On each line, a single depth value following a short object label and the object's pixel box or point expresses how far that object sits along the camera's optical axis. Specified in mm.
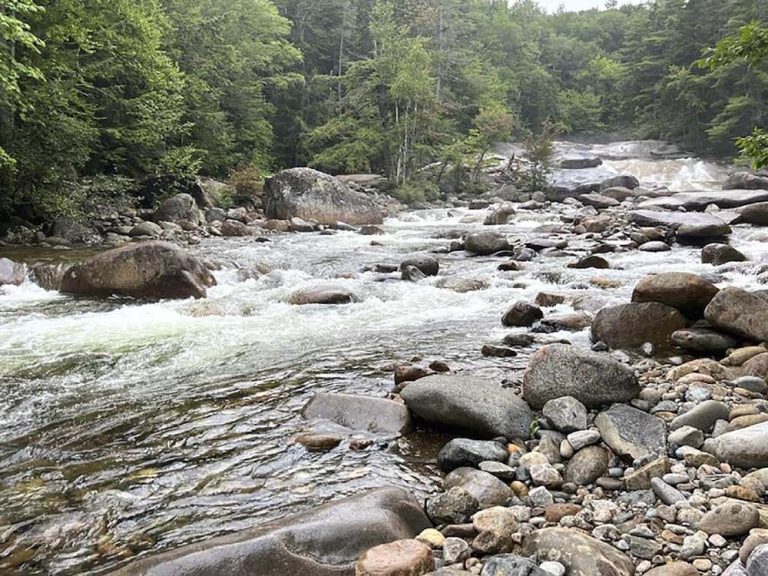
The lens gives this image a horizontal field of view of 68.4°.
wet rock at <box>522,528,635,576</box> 2570
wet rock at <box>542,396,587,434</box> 4227
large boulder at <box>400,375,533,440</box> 4363
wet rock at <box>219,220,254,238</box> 18625
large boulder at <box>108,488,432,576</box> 2605
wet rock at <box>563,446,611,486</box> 3629
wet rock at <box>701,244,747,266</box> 11297
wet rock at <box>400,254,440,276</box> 11797
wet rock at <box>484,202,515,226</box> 21375
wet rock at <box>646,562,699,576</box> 2488
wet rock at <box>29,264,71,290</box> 10508
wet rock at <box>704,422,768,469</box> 3352
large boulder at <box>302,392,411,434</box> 4598
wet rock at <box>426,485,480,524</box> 3307
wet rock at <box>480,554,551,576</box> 2561
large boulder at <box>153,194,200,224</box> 19062
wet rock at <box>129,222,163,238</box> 16844
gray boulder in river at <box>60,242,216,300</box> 9742
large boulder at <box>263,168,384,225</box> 22594
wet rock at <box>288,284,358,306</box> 9422
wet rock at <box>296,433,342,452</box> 4246
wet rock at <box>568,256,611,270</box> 11797
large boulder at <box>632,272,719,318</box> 6836
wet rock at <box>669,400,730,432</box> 4027
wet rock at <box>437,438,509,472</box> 3947
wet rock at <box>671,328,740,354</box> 6047
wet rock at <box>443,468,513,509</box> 3438
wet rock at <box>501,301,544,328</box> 7961
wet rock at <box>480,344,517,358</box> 6551
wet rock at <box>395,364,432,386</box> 5586
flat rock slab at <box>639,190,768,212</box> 19250
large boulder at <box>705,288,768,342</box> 5949
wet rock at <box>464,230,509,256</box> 14383
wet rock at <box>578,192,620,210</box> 24203
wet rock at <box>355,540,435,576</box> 2652
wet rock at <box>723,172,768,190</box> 25125
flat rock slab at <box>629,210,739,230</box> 15375
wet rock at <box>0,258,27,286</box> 10266
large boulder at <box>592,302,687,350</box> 6629
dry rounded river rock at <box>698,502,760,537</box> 2703
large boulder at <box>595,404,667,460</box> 3820
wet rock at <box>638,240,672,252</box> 13555
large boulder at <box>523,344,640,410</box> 4602
